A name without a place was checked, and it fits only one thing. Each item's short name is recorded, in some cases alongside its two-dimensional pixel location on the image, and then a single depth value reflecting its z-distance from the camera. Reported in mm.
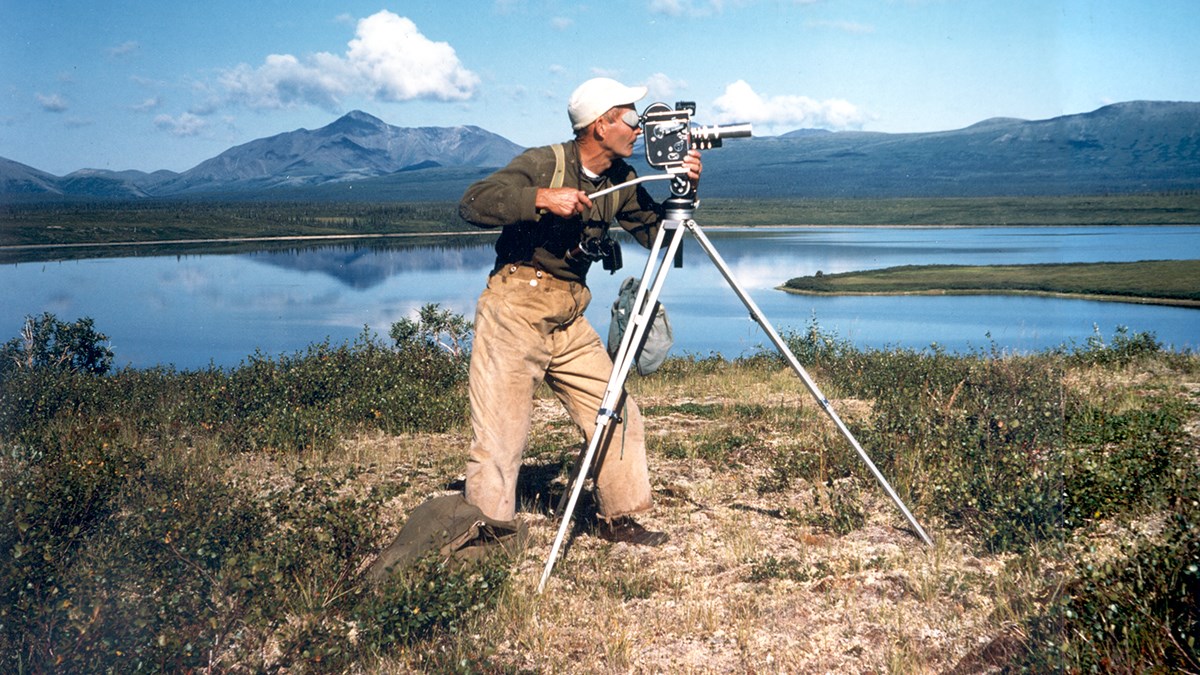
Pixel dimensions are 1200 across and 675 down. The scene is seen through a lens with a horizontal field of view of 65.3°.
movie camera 3756
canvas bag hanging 4027
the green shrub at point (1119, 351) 9250
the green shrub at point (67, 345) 16172
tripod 3652
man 3760
